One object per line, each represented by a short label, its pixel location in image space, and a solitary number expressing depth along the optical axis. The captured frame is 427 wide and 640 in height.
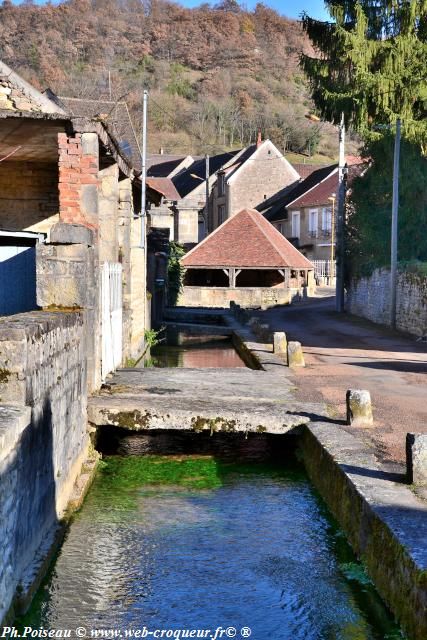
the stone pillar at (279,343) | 17.61
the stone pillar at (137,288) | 18.52
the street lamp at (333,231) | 53.09
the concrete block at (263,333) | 20.94
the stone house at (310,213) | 57.03
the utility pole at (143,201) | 19.05
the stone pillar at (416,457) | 6.38
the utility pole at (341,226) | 33.03
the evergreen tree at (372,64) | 26.92
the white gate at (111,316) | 11.68
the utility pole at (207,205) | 56.53
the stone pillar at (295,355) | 14.69
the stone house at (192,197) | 61.56
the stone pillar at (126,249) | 15.12
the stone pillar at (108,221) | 13.65
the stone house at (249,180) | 61.06
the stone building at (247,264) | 40.97
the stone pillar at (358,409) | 9.07
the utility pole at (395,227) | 24.38
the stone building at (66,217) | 9.46
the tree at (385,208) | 26.83
